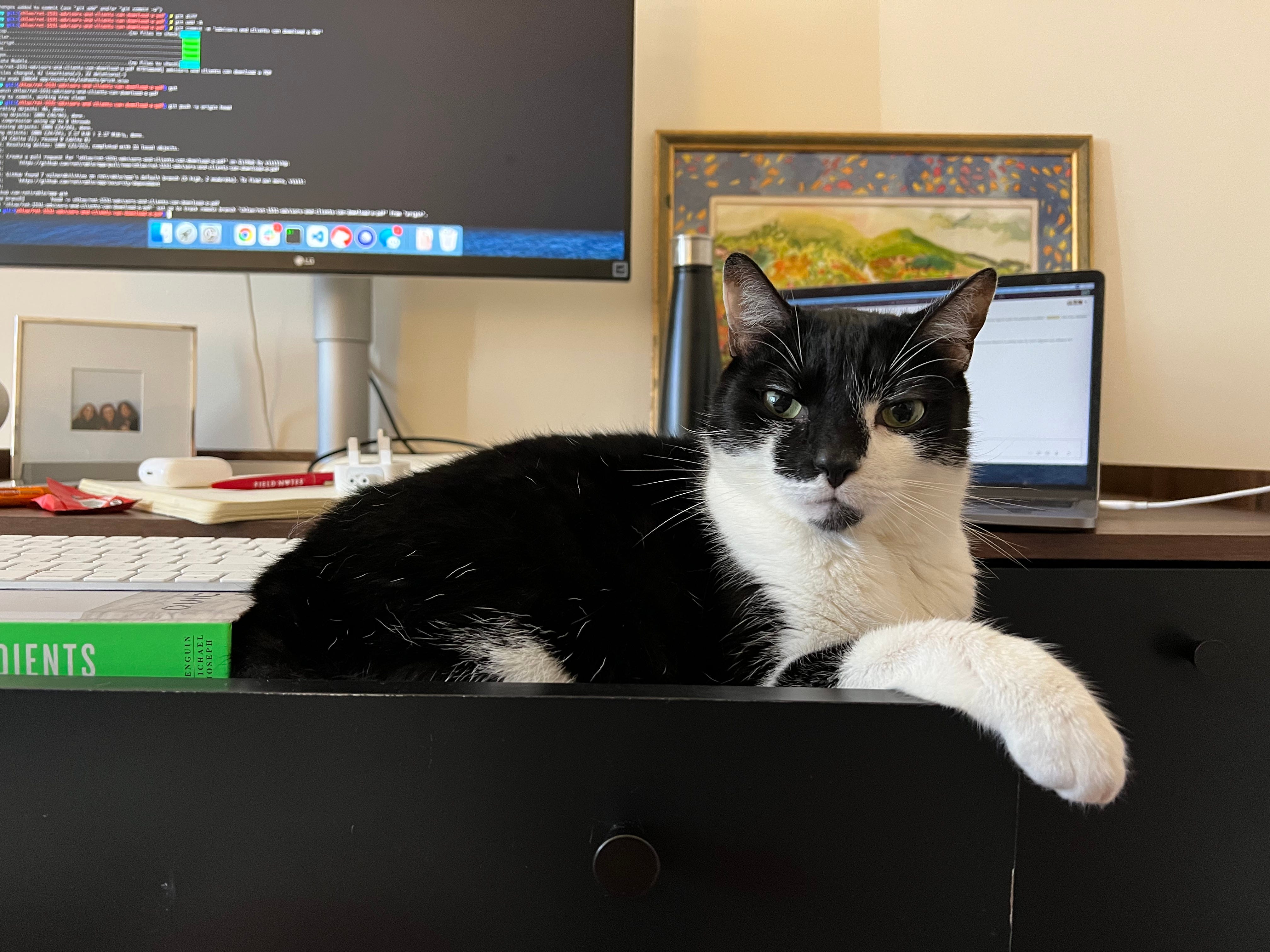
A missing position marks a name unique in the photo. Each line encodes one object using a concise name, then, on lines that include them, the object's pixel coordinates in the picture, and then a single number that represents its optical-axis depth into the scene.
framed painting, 1.37
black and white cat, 0.59
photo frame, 1.17
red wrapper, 0.91
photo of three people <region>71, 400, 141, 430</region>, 1.20
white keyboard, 0.58
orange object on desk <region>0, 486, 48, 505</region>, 0.95
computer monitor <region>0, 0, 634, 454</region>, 1.18
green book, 0.44
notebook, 0.89
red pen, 1.05
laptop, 0.95
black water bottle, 1.17
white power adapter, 1.00
